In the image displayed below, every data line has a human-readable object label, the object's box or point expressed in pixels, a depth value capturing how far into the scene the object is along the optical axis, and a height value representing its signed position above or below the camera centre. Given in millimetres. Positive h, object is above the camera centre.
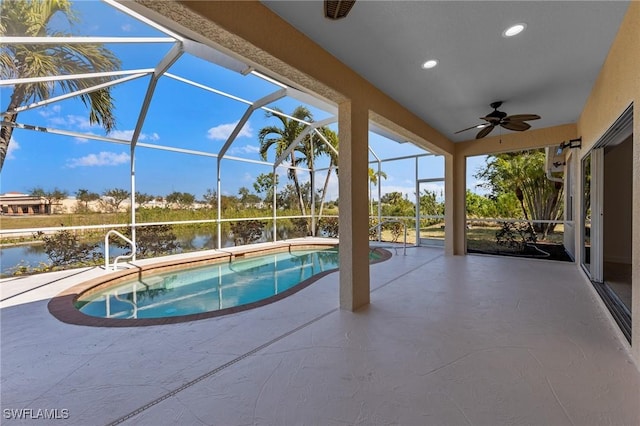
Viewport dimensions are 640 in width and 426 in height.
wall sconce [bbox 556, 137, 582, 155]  5086 +1153
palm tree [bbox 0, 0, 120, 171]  3986 +2491
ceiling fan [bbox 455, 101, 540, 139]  4067 +1306
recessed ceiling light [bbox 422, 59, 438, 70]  3252 +1697
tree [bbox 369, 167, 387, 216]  9766 +1127
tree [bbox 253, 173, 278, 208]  9375 +827
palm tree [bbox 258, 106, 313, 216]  9967 +2647
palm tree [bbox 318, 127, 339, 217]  10735 +2185
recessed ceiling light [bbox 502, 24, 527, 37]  2646 +1699
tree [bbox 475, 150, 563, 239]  7484 +637
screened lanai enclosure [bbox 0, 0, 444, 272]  4441 +1706
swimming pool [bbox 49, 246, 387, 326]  3865 -1393
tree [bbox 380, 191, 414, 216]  9375 +95
